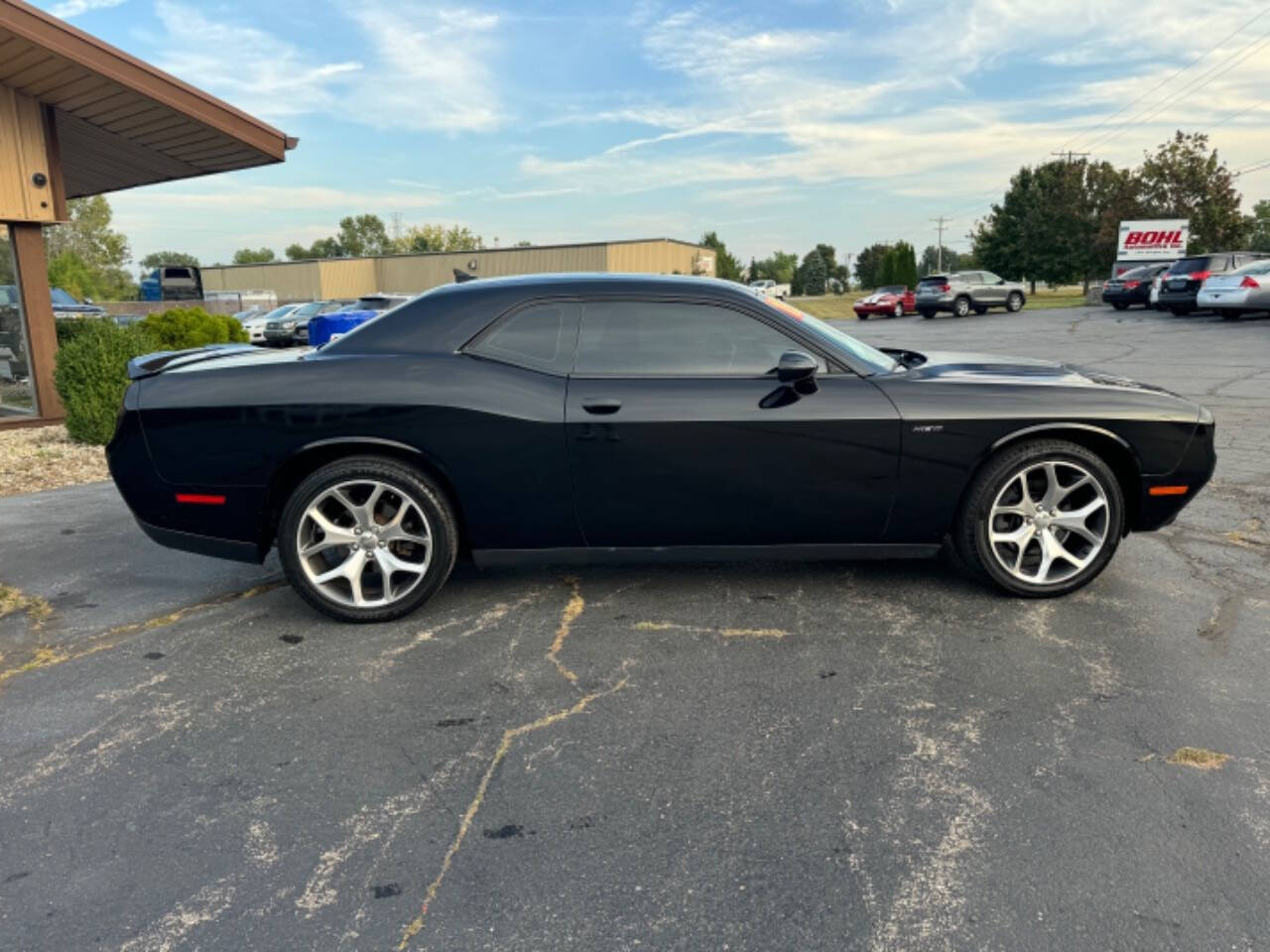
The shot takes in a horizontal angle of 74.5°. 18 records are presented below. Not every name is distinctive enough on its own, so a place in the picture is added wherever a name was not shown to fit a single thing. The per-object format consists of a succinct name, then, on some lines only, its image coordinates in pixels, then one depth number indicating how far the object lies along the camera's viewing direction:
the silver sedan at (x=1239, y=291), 19.86
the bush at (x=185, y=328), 10.59
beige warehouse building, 60.62
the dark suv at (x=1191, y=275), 22.41
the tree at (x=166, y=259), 113.03
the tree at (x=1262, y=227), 93.90
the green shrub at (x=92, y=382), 8.41
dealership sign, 35.38
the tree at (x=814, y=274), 130.73
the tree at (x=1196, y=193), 41.38
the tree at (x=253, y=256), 132.25
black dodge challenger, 3.65
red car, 34.16
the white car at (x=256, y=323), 29.25
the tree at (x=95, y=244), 61.78
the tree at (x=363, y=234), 123.81
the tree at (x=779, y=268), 141.50
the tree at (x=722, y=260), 83.69
